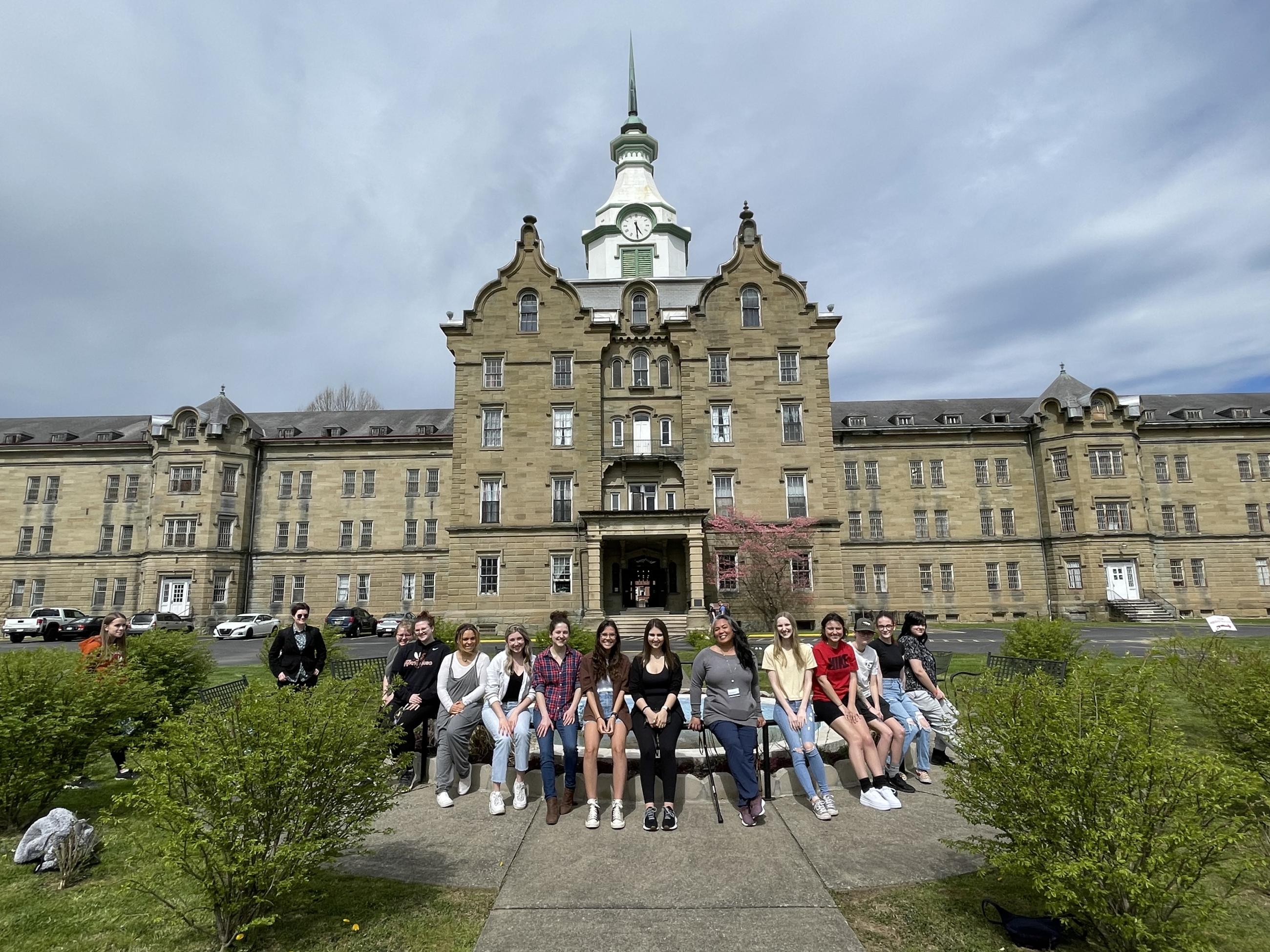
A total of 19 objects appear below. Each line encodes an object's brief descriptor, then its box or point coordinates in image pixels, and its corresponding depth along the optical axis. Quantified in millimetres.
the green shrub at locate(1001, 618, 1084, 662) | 12461
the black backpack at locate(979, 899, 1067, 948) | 4297
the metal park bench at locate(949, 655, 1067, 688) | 10234
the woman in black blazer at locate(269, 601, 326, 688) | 9523
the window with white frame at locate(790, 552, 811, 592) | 33656
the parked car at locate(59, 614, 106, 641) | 33938
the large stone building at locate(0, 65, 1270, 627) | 34906
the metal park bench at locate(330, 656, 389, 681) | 10773
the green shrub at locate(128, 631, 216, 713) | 9805
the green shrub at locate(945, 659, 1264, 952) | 3734
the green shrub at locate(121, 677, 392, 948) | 4234
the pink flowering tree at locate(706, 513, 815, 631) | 32938
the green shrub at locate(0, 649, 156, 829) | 6484
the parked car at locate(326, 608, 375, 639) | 35719
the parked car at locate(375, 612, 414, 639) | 36344
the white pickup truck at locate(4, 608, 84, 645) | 34344
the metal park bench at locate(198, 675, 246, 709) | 8609
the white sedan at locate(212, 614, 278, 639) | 36844
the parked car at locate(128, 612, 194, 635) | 34906
